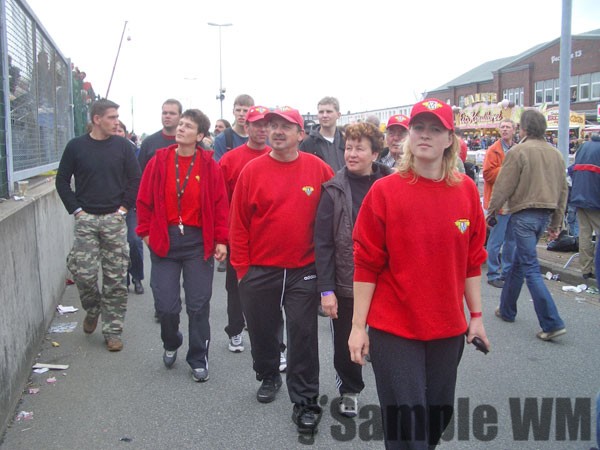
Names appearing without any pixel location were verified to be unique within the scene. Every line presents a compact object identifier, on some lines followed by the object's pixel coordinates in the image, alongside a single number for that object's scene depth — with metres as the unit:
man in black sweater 5.41
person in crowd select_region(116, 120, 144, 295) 7.55
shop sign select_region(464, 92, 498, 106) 40.69
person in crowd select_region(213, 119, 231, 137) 10.39
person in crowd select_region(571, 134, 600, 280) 7.67
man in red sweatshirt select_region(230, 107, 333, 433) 3.88
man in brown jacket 5.83
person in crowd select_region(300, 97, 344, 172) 6.38
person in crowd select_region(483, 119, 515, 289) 7.92
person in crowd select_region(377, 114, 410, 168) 5.34
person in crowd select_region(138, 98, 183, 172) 6.51
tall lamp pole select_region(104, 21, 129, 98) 17.69
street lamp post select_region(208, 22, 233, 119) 41.55
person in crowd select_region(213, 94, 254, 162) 6.50
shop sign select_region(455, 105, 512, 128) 38.00
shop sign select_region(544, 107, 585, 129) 31.45
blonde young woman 2.59
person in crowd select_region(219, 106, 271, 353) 5.20
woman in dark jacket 3.72
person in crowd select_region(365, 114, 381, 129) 6.48
